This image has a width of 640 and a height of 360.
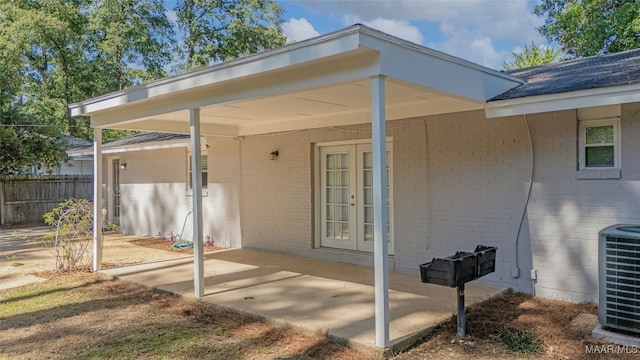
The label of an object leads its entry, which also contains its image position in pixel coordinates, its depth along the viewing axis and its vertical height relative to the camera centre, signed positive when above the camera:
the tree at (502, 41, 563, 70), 18.84 +5.40
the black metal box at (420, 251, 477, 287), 3.93 -0.86
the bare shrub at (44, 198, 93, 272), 7.13 -0.85
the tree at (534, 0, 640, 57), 13.05 +4.81
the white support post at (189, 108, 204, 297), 5.71 -0.06
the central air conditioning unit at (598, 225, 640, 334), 3.89 -0.94
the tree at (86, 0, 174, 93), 20.97 +6.85
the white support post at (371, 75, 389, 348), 3.81 -0.35
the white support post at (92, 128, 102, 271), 7.29 -0.38
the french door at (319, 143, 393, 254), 7.48 -0.33
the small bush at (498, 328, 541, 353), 3.94 -1.52
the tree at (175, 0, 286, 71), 22.31 +7.69
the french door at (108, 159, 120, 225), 13.49 -0.33
